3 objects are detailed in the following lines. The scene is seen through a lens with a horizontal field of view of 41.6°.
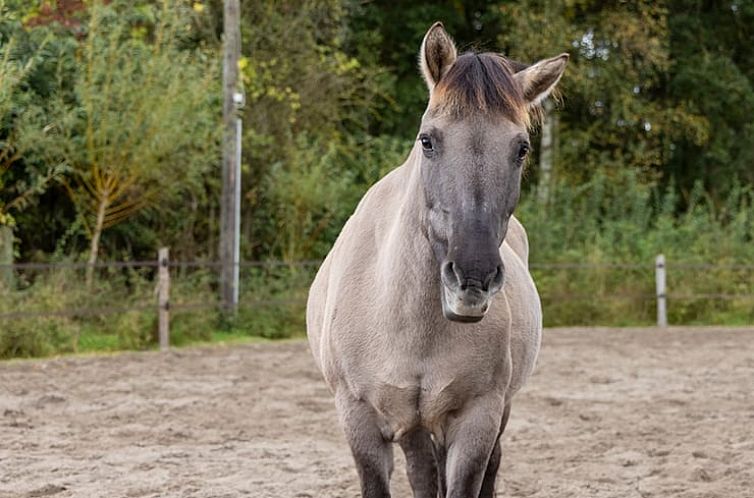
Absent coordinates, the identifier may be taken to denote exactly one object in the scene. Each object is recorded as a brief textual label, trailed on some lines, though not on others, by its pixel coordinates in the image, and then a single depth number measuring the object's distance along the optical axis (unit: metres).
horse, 2.95
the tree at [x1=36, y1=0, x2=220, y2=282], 12.28
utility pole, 13.18
